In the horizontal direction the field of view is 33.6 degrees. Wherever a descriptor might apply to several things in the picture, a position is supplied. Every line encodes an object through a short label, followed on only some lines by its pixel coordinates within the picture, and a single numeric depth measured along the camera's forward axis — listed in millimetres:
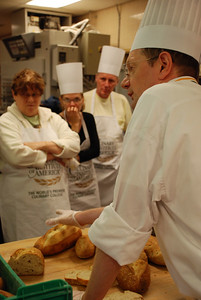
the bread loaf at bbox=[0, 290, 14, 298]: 752
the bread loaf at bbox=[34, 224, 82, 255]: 1303
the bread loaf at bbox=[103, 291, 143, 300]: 1007
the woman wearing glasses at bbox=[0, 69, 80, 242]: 2076
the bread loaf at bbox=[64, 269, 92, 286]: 1087
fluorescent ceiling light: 4131
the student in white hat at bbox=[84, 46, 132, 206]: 3078
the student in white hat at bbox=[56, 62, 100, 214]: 2607
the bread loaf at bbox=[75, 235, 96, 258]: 1280
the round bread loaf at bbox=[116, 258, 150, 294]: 1069
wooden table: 1078
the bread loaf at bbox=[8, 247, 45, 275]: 1150
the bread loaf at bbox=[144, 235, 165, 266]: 1248
